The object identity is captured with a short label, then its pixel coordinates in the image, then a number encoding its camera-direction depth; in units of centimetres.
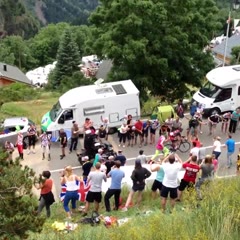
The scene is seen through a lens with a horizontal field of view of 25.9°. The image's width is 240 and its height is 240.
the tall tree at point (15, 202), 825
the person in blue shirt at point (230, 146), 1697
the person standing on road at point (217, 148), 1681
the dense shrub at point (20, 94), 3891
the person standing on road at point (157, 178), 1359
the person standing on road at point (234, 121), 2003
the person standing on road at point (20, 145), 1880
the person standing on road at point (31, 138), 2023
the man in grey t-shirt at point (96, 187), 1310
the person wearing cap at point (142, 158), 1566
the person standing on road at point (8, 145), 1702
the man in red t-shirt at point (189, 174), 1332
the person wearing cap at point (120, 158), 1634
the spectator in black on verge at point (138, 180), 1345
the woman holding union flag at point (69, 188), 1309
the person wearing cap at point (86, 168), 1623
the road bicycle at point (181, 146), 1864
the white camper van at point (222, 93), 2300
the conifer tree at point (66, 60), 6919
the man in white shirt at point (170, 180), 1281
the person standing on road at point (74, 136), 1951
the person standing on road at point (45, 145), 1936
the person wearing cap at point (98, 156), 1646
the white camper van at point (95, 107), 2145
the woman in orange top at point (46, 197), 1324
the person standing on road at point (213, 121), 2069
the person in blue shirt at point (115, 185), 1323
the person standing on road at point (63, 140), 1919
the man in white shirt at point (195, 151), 1587
